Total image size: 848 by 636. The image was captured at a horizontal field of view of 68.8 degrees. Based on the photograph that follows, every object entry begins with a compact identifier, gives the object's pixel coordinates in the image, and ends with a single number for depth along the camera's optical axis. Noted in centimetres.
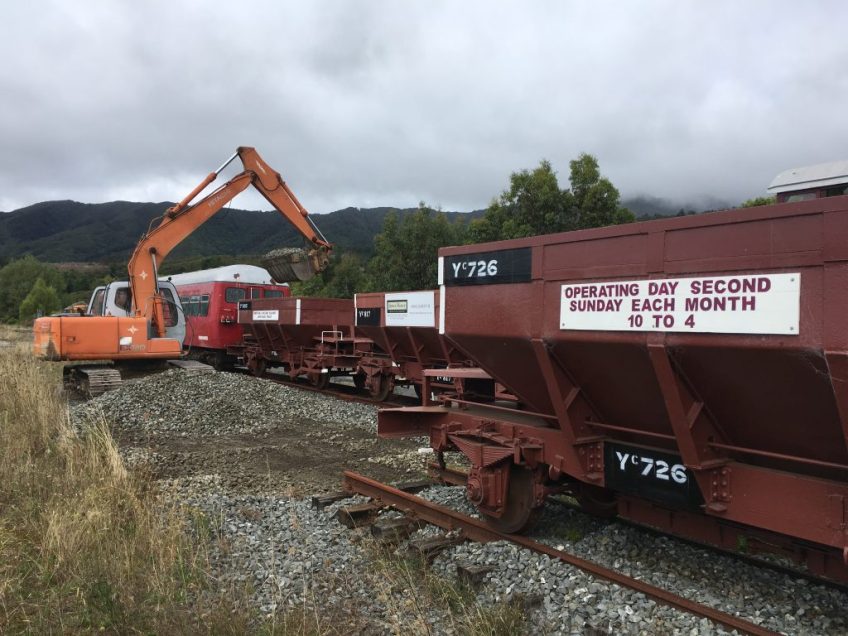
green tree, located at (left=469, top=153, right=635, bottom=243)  2375
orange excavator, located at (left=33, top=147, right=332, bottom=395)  1416
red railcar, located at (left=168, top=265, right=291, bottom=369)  2186
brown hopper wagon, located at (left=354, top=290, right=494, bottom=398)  1295
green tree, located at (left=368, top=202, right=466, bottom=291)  2961
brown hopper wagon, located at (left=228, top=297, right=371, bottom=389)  1667
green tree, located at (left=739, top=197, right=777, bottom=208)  2410
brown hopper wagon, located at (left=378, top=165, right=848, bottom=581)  322
